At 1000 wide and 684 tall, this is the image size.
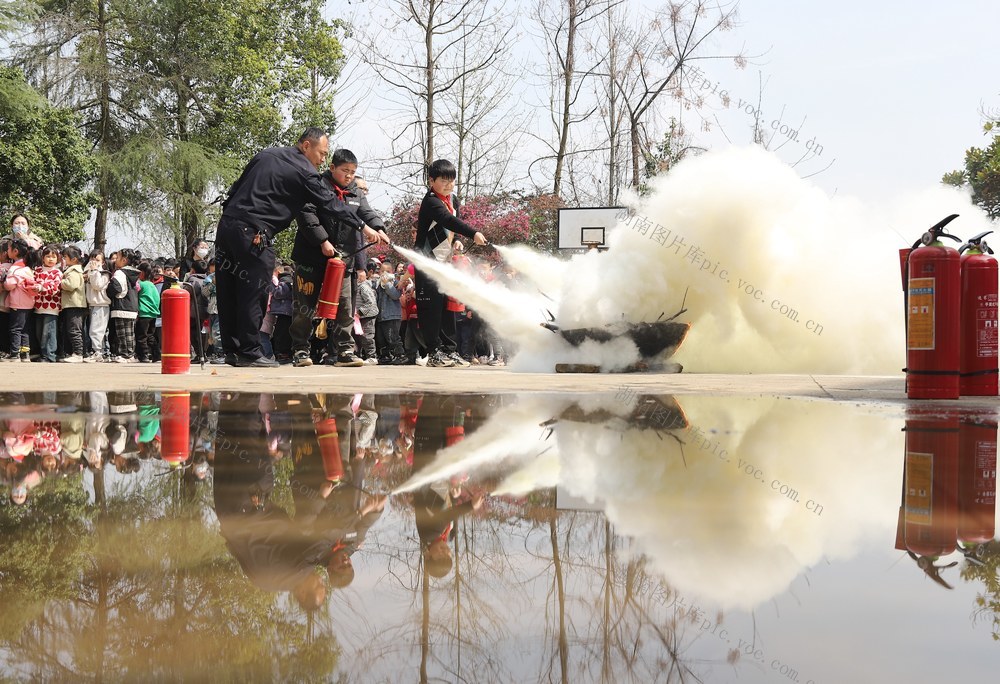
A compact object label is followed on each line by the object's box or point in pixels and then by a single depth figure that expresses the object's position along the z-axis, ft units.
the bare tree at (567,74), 104.94
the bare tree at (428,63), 93.50
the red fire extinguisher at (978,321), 25.17
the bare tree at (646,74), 99.66
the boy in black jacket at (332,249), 33.58
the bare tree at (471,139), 108.17
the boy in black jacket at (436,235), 37.47
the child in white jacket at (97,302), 55.72
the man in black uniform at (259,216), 32.07
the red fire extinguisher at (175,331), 31.27
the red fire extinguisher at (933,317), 23.58
